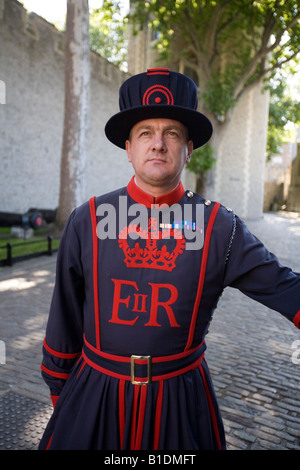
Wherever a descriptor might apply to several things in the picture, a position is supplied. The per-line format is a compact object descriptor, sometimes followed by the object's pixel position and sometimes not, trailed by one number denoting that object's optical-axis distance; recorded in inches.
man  65.5
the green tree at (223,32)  643.5
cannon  479.5
